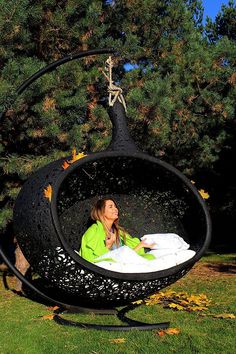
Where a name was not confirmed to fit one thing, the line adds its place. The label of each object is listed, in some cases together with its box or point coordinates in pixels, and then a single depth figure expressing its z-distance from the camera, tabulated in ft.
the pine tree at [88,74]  19.04
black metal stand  13.39
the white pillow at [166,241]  15.12
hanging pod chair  12.59
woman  15.08
